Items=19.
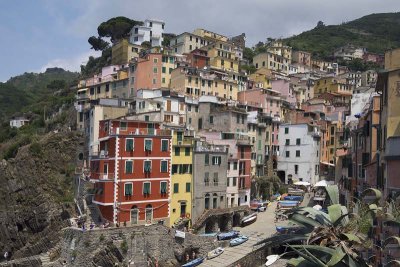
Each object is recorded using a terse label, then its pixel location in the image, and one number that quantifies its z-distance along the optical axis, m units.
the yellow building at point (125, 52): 97.62
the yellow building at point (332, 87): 103.56
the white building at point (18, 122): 89.18
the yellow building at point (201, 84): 74.50
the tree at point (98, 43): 122.76
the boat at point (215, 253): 41.91
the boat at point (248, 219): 51.59
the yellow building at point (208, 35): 110.78
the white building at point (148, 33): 110.31
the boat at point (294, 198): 57.78
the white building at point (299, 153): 69.25
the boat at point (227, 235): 44.59
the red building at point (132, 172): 44.41
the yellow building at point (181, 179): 48.69
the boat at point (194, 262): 40.59
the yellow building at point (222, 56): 91.50
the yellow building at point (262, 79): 91.88
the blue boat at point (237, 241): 43.22
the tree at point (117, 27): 116.44
